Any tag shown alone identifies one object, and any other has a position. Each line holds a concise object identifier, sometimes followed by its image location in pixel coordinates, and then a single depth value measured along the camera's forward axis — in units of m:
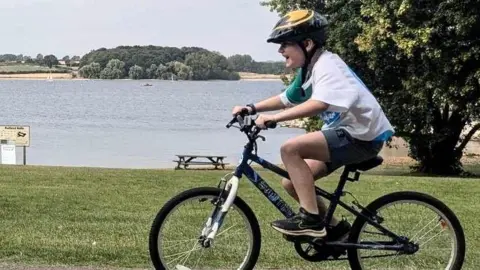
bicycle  4.71
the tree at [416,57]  21.09
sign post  29.46
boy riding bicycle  4.46
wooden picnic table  30.09
